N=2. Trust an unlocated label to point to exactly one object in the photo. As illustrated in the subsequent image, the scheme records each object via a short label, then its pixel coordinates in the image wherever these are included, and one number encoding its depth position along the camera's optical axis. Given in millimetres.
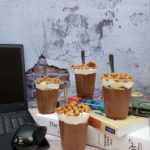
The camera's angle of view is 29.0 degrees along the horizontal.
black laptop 1030
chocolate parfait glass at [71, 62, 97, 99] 950
